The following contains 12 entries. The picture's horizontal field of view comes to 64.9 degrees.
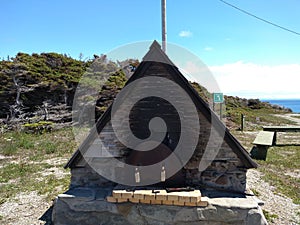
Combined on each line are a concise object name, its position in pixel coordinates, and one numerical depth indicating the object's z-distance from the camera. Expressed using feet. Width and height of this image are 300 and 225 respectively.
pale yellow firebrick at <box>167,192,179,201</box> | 11.44
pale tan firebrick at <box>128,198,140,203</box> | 11.83
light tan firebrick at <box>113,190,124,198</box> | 11.89
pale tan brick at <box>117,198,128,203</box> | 11.91
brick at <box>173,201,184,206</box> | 11.47
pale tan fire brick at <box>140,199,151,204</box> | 11.74
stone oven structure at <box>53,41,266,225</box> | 11.55
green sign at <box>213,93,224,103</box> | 34.88
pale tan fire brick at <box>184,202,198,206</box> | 11.39
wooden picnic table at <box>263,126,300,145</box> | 36.32
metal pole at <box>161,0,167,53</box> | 14.79
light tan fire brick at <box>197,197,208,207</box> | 11.37
